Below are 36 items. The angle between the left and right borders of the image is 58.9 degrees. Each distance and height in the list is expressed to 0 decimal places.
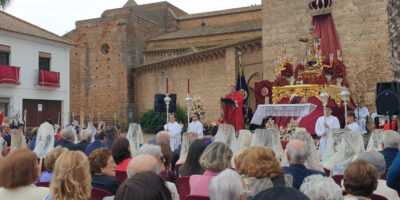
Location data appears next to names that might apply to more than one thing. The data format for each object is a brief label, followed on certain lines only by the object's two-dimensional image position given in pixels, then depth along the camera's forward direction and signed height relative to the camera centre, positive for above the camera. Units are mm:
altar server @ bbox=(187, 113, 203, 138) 10766 -570
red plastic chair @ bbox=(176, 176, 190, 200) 3884 -856
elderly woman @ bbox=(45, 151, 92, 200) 2463 -476
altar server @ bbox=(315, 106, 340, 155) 8516 -402
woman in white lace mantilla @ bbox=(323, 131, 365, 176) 4549 -580
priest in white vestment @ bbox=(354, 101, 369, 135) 12488 -291
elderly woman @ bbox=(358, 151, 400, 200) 3502 -621
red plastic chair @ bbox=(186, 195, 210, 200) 3182 -809
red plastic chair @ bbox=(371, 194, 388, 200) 3037 -796
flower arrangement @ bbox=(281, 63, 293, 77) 11516 +1155
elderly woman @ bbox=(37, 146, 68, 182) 3863 -501
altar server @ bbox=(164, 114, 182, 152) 10418 -702
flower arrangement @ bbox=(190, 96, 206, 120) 14750 +12
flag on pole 14039 +933
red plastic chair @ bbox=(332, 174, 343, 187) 4020 -824
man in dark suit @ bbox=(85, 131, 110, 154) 6086 -568
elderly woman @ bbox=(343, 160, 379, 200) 2525 -550
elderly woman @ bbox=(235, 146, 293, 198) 2785 -497
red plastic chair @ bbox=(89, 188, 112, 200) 3271 -775
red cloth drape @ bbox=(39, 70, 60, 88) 20916 +1968
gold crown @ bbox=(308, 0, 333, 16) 15297 +4325
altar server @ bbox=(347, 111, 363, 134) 8180 -394
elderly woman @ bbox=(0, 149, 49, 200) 2521 -461
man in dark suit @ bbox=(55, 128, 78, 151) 6199 -503
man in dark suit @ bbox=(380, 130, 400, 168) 4504 -539
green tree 15527 +4786
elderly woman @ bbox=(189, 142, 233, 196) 3328 -526
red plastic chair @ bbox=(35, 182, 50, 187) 4042 -832
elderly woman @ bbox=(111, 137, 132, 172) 4586 -553
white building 19500 +2331
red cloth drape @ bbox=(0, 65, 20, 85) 18922 +2051
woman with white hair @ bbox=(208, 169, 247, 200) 2703 -608
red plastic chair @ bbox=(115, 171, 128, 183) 4406 -816
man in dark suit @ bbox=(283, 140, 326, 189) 3479 -558
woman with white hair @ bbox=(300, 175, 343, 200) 2230 -535
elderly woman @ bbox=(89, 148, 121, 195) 3467 -606
